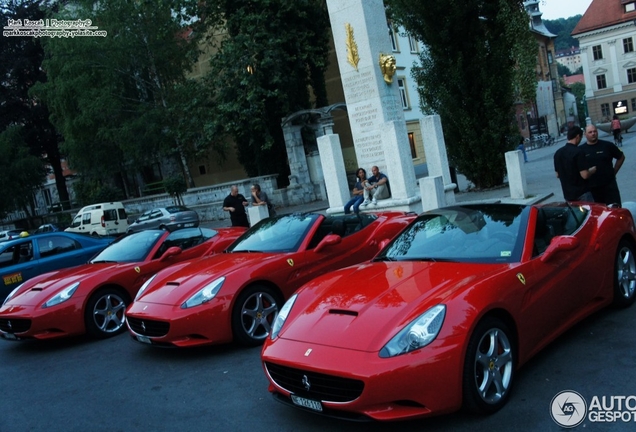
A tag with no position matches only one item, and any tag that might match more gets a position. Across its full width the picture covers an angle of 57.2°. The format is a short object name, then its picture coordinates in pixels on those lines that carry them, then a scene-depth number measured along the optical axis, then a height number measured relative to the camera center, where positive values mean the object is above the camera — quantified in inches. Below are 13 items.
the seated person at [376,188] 554.6 -44.7
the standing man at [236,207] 514.9 -33.3
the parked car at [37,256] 423.5 -36.8
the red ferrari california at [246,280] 231.6 -47.8
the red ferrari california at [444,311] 142.8 -49.9
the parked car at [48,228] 1134.4 -42.9
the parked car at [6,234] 1162.5 -42.3
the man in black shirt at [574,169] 293.6 -33.7
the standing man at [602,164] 291.7 -33.4
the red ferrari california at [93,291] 288.5 -46.3
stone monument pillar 636.1 +77.4
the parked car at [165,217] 997.8 -59.9
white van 1064.2 -44.6
